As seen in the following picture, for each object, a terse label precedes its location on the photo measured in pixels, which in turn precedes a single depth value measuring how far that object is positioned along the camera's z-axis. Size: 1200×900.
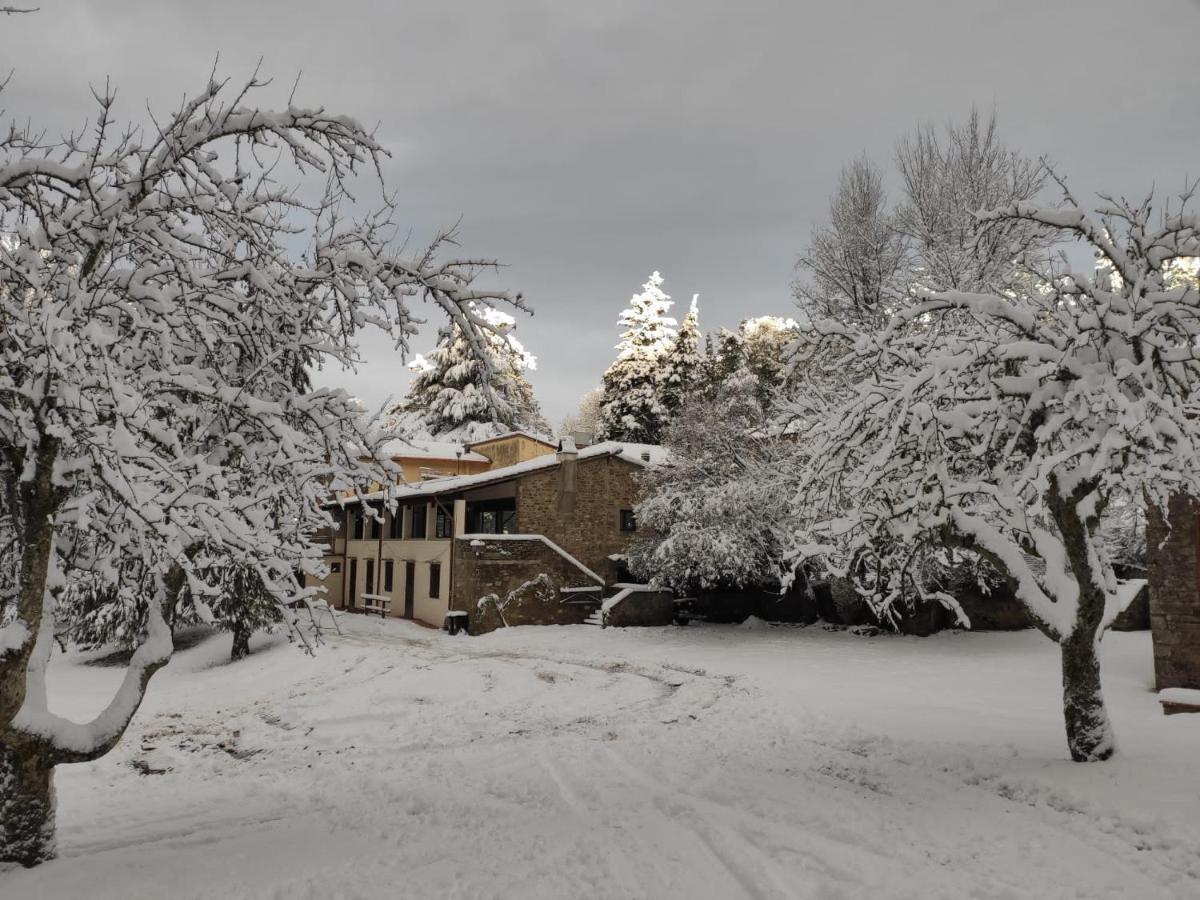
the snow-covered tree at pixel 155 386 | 4.78
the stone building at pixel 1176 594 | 12.93
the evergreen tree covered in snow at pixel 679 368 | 46.38
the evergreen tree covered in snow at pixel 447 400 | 47.09
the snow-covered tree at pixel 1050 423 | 7.11
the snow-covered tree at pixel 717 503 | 23.09
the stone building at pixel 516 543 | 27.00
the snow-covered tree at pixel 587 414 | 68.69
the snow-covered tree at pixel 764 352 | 37.25
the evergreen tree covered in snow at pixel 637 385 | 46.94
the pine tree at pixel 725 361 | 41.50
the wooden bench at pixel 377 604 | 31.75
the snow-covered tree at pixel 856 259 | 23.33
